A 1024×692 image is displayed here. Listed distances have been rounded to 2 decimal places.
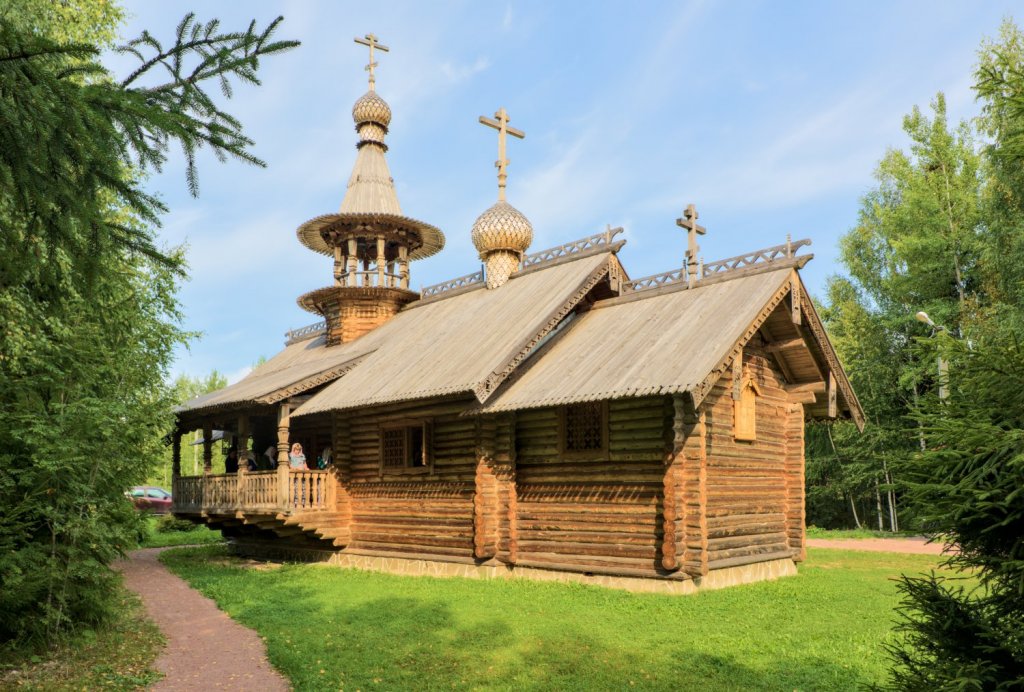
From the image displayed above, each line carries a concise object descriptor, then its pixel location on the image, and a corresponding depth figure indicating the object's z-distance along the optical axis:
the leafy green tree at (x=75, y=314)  5.12
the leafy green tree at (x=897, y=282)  30.31
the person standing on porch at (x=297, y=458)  19.12
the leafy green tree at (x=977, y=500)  4.54
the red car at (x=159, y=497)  38.91
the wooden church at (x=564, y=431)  14.48
